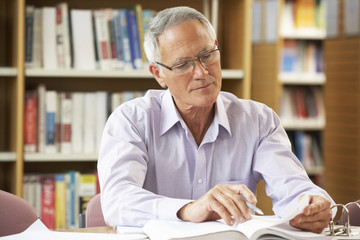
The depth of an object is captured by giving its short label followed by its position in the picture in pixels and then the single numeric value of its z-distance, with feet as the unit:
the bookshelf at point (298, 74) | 16.03
